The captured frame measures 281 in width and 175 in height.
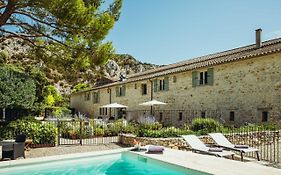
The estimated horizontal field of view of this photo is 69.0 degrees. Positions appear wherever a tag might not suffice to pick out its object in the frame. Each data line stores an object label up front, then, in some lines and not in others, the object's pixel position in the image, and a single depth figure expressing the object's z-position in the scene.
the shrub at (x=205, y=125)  11.13
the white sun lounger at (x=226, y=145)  7.40
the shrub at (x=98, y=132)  12.41
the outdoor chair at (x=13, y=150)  7.17
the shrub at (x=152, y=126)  12.39
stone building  12.42
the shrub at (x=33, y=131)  9.43
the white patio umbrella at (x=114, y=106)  19.05
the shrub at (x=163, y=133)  9.70
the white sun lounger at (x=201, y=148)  7.32
